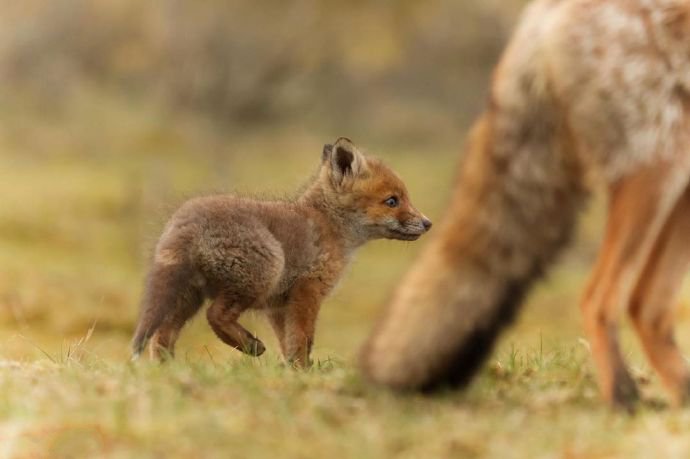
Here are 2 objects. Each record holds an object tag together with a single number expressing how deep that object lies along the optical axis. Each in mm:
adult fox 10742
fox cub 14391
